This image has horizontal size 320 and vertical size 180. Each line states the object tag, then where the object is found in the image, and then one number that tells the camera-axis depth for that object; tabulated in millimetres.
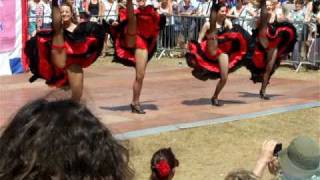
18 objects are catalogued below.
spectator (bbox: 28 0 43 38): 14781
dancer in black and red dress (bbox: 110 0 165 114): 8711
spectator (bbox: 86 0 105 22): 16875
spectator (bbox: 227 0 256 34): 15531
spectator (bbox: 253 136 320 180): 3633
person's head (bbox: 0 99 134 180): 1348
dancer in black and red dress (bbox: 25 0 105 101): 7949
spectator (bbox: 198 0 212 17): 17203
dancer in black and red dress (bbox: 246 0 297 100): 10234
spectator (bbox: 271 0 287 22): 15047
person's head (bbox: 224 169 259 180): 2760
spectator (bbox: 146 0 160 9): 17239
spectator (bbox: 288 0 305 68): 14906
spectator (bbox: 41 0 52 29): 15125
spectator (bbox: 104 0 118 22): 16866
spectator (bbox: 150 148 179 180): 3361
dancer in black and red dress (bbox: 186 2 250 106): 9492
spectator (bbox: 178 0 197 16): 17359
